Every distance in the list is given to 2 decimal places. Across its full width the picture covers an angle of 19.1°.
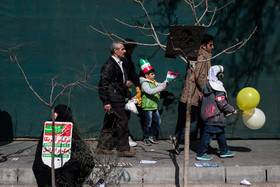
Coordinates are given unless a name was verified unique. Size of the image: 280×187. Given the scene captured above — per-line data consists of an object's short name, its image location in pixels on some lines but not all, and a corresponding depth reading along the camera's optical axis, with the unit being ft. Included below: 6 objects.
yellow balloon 42.51
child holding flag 49.33
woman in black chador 34.08
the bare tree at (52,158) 31.14
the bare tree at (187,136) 34.32
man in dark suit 43.93
